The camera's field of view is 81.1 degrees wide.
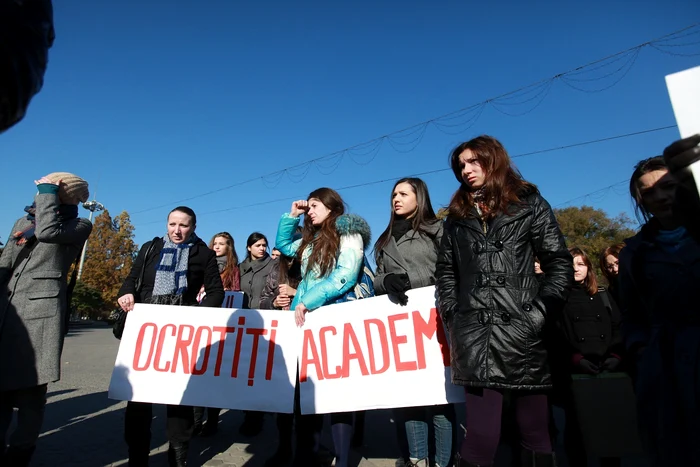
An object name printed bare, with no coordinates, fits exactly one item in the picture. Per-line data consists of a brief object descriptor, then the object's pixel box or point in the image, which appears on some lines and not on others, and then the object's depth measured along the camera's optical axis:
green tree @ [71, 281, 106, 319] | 25.87
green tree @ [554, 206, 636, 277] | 36.44
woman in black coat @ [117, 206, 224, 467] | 3.18
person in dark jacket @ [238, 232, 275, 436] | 5.09
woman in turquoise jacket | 2.90
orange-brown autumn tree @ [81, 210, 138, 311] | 34.03
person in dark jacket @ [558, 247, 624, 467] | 3.00
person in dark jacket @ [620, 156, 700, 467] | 1.41
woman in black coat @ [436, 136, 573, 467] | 1.90
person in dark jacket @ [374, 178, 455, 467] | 2.81
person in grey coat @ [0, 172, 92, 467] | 2.47
